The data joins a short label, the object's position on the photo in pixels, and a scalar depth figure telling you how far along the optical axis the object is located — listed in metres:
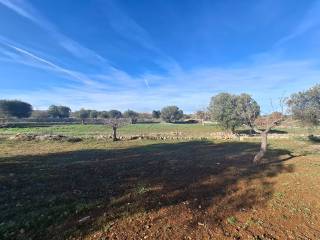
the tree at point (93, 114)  124.88
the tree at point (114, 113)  130.32
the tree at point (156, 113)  130.75
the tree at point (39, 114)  112.38
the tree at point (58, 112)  120.06
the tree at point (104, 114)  124.26
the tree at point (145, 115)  139.79
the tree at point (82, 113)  125.25
